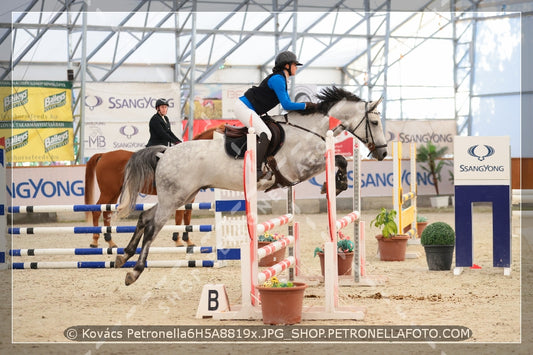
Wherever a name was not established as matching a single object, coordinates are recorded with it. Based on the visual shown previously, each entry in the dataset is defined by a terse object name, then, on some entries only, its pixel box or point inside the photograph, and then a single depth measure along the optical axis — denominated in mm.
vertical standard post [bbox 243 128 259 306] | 8211
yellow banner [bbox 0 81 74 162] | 28687
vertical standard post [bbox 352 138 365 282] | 11484
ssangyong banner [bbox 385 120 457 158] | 39031
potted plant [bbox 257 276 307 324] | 8328
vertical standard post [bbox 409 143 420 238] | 16437
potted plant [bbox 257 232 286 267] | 13680
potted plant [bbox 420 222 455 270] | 13055
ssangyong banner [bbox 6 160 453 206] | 25328
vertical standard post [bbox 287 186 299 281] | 10619
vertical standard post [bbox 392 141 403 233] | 14680
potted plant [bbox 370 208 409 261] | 14430
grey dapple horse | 10258
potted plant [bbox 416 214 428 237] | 17937
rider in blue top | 9891
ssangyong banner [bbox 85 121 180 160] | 30453
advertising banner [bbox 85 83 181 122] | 30406
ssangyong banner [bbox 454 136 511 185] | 12305
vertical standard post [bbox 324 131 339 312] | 8724
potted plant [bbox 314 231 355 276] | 12312
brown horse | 16250
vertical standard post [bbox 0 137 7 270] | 14078
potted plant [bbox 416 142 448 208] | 29606
